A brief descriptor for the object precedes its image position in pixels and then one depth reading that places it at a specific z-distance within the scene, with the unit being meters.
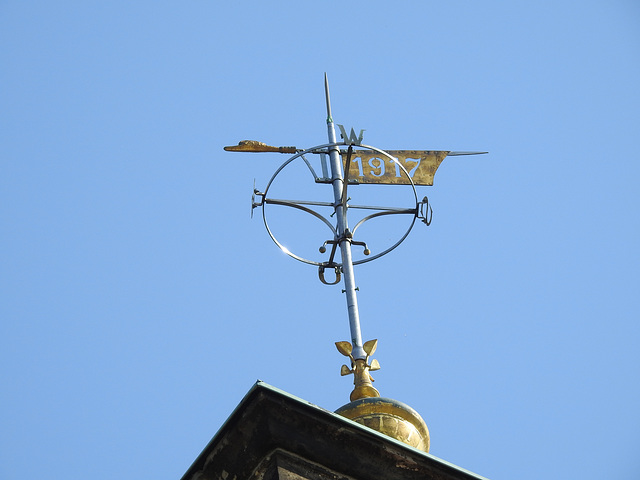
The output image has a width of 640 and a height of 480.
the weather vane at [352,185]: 19.94
